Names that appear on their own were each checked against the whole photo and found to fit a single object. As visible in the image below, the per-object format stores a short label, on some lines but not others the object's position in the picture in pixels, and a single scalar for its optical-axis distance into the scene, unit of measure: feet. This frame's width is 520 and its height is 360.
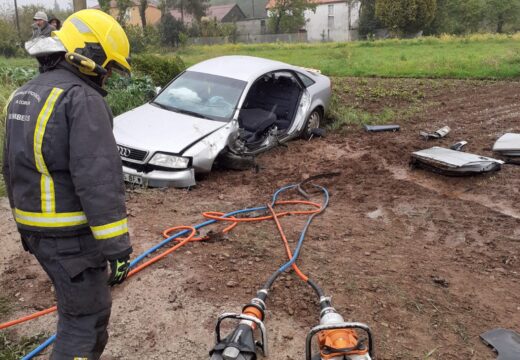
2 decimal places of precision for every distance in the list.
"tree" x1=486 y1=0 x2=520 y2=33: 163.63
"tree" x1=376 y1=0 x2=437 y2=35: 134.72
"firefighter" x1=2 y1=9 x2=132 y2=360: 6.63
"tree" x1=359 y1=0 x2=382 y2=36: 157.79
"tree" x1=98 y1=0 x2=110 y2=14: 112.98
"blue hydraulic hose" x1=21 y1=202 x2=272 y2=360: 9.31
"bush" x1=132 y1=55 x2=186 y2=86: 32.51
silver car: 18.30
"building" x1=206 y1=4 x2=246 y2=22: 236.02
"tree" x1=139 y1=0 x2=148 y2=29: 147.43
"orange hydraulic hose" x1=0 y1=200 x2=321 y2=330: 10.46
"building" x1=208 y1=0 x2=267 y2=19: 303.81
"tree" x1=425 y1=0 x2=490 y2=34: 149.69
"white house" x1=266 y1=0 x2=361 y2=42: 197.67
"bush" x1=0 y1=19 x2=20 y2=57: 106.63
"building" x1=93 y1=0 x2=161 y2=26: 221.87
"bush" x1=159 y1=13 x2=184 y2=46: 141.69
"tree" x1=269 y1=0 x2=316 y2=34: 186.60
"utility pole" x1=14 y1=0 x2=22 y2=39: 127.03
